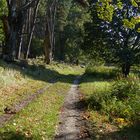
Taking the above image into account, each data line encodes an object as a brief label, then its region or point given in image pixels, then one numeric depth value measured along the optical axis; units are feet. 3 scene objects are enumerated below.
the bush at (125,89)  29.14
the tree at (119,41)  71.53
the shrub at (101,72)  70.85
